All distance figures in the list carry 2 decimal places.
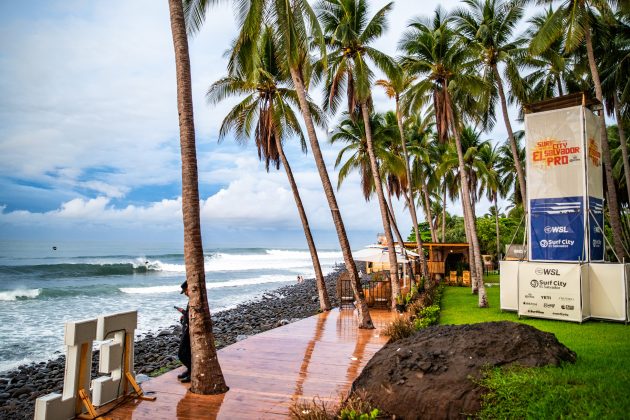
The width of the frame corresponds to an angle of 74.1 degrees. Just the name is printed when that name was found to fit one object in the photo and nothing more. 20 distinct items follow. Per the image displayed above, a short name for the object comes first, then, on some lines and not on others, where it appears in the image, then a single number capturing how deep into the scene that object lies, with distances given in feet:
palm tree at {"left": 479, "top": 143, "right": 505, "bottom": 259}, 119.71
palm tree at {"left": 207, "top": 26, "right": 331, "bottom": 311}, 48.57
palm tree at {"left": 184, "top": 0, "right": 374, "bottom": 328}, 30.86
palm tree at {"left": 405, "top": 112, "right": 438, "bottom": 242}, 92.99
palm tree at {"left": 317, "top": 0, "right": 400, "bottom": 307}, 46.62
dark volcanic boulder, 15.29
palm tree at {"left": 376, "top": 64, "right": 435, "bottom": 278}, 50.44
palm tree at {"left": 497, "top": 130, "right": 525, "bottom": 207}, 130.45
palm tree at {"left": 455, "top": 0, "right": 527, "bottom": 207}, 53.93
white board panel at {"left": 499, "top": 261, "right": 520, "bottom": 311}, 40.65
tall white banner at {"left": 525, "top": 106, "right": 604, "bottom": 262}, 38.22
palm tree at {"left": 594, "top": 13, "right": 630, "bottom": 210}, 63.77
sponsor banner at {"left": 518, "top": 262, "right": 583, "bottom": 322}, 35.94
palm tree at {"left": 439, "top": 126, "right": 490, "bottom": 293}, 105.64
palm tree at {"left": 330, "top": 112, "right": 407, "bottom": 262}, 75.15
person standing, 21.03
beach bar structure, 84.43
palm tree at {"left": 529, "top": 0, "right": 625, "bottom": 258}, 48.65
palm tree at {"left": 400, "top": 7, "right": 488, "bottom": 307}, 53.42
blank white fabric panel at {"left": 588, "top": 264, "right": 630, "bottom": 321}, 35.19
